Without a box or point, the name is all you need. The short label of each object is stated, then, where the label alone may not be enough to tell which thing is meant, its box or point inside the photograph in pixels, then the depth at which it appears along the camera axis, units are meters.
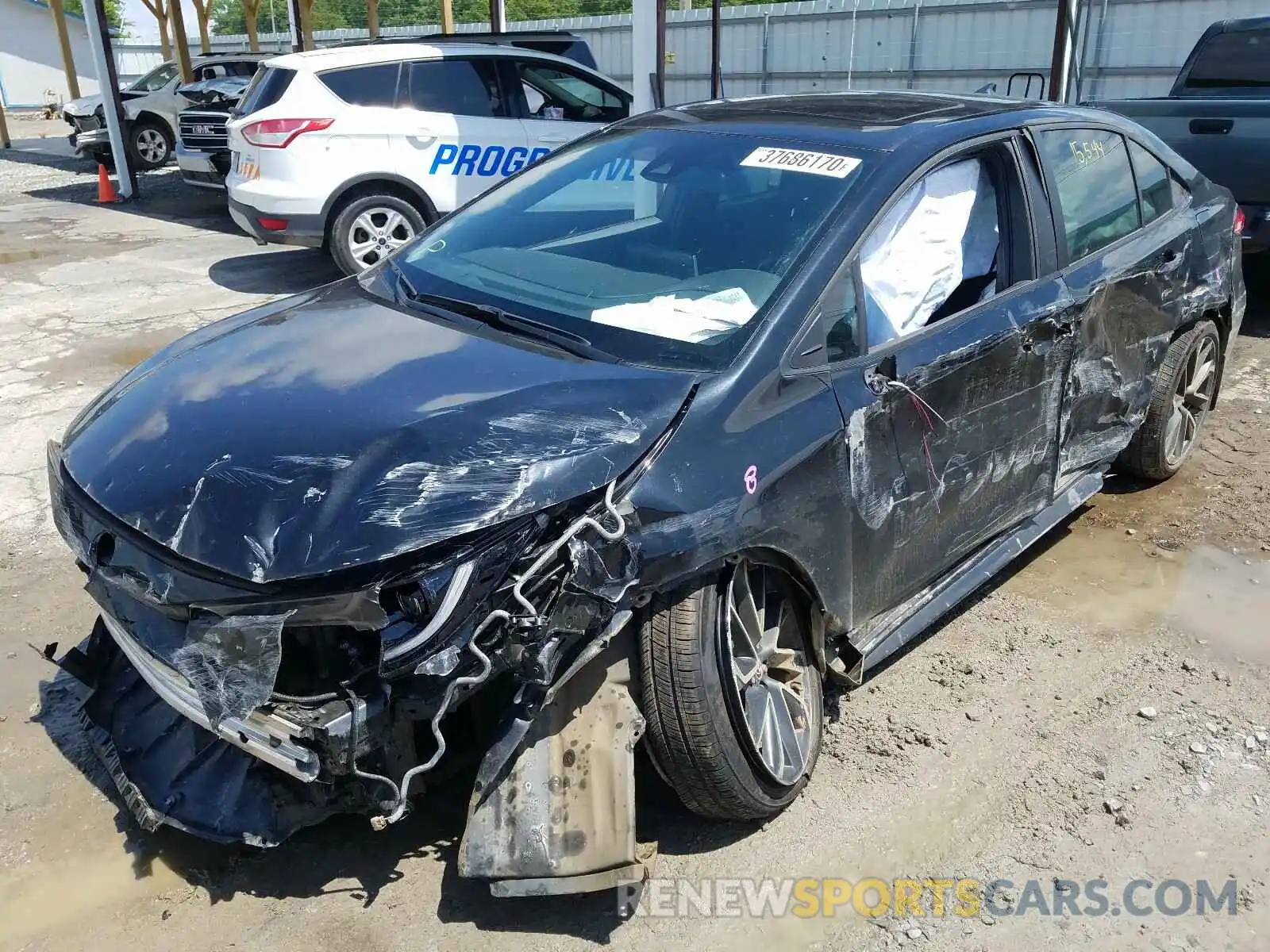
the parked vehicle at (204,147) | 11.88
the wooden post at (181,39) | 15.77
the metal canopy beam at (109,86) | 13.40
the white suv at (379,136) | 8.50
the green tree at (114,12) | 43.88
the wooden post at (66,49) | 23.95
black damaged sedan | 2.26
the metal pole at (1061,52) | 9.03
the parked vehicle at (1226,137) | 6.77
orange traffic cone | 13.88
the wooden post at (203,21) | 20.98
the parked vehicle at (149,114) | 15.38
